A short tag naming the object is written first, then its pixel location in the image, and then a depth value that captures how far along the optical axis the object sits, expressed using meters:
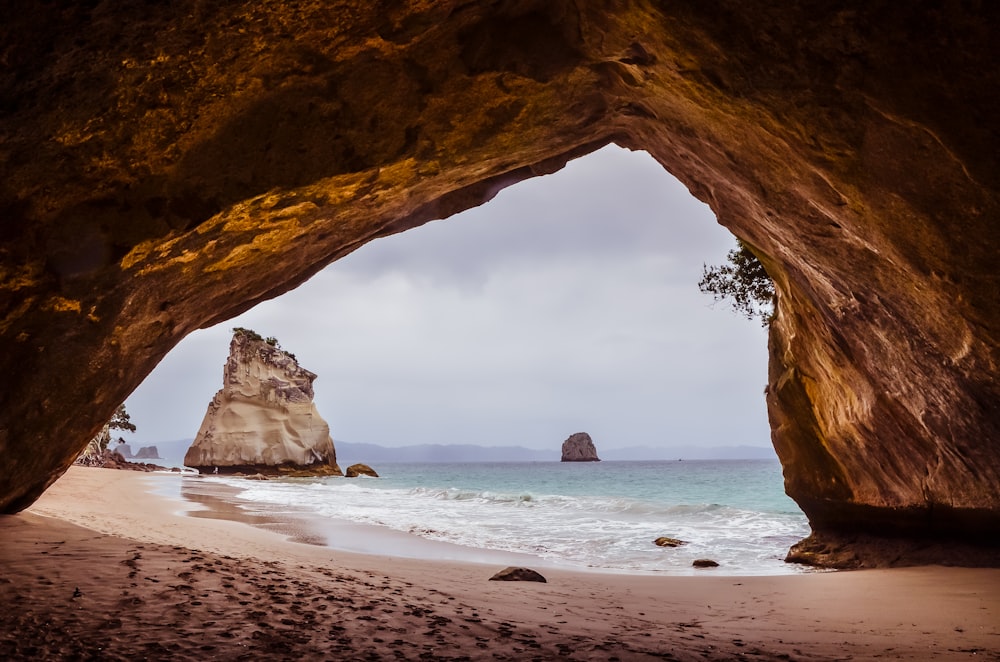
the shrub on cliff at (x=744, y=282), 12.75
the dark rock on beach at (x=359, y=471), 61.19
